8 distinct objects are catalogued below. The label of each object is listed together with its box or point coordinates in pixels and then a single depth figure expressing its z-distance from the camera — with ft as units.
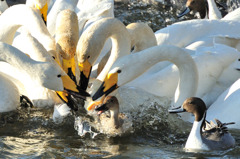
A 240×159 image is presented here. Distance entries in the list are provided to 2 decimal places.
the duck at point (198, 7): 79.82
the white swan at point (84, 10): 66.95
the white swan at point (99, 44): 52.21
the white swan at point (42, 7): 68.23
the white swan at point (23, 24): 60.08
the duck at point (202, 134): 46.55
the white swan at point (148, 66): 49.99
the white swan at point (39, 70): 48.24
